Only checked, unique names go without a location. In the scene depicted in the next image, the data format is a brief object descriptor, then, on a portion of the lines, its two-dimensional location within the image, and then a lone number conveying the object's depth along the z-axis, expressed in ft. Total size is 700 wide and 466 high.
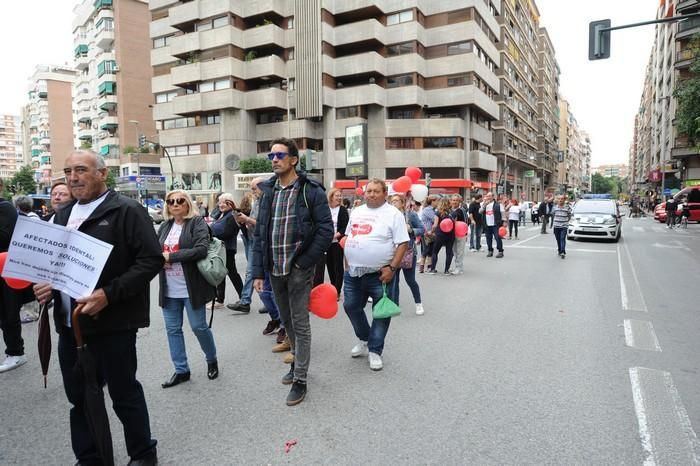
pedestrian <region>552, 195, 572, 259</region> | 39.86
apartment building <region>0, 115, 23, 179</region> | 510.58
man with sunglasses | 11.43
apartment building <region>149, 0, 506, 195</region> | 136.67
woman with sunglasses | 12.55
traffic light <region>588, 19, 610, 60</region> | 33.35
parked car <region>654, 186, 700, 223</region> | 94.68
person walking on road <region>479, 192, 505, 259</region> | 40.91
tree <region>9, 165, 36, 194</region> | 282.56
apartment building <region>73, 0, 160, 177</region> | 194.18
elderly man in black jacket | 8.04
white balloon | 31.68
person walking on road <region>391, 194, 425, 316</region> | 20.81
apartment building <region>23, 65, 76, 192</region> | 297.53
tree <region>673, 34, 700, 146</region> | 49.36
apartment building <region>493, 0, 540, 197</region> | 172.55
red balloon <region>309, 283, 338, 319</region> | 12.66
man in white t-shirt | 13.51
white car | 53.52
